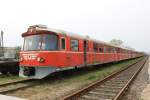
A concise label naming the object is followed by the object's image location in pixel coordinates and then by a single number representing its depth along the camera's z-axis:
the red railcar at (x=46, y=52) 6.17
